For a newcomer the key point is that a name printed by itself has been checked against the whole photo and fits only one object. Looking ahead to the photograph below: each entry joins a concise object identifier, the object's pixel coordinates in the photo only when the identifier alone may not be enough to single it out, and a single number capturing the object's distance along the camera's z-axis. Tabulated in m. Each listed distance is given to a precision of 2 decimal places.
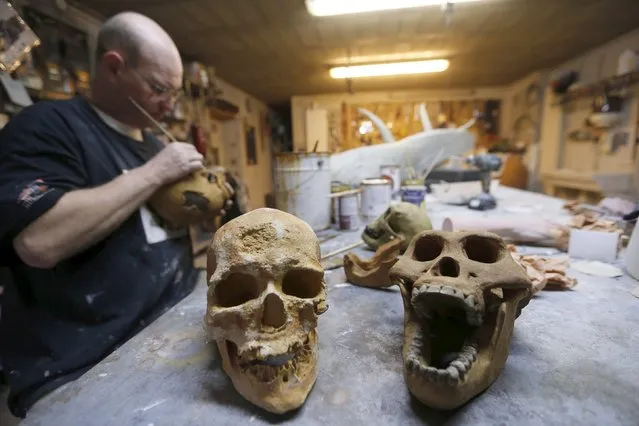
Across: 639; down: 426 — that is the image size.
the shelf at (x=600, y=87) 3.56
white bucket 1.61
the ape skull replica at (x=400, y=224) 1.18
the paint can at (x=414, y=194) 1.70
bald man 0.93
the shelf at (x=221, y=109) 4.38
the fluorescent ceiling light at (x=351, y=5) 2.08
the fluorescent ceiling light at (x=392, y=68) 4.12
